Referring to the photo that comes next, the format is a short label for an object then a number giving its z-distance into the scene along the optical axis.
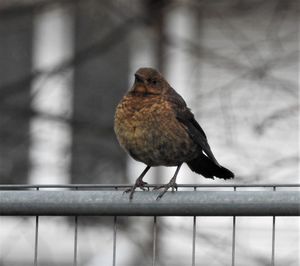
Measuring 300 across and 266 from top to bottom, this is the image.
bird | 9.29
